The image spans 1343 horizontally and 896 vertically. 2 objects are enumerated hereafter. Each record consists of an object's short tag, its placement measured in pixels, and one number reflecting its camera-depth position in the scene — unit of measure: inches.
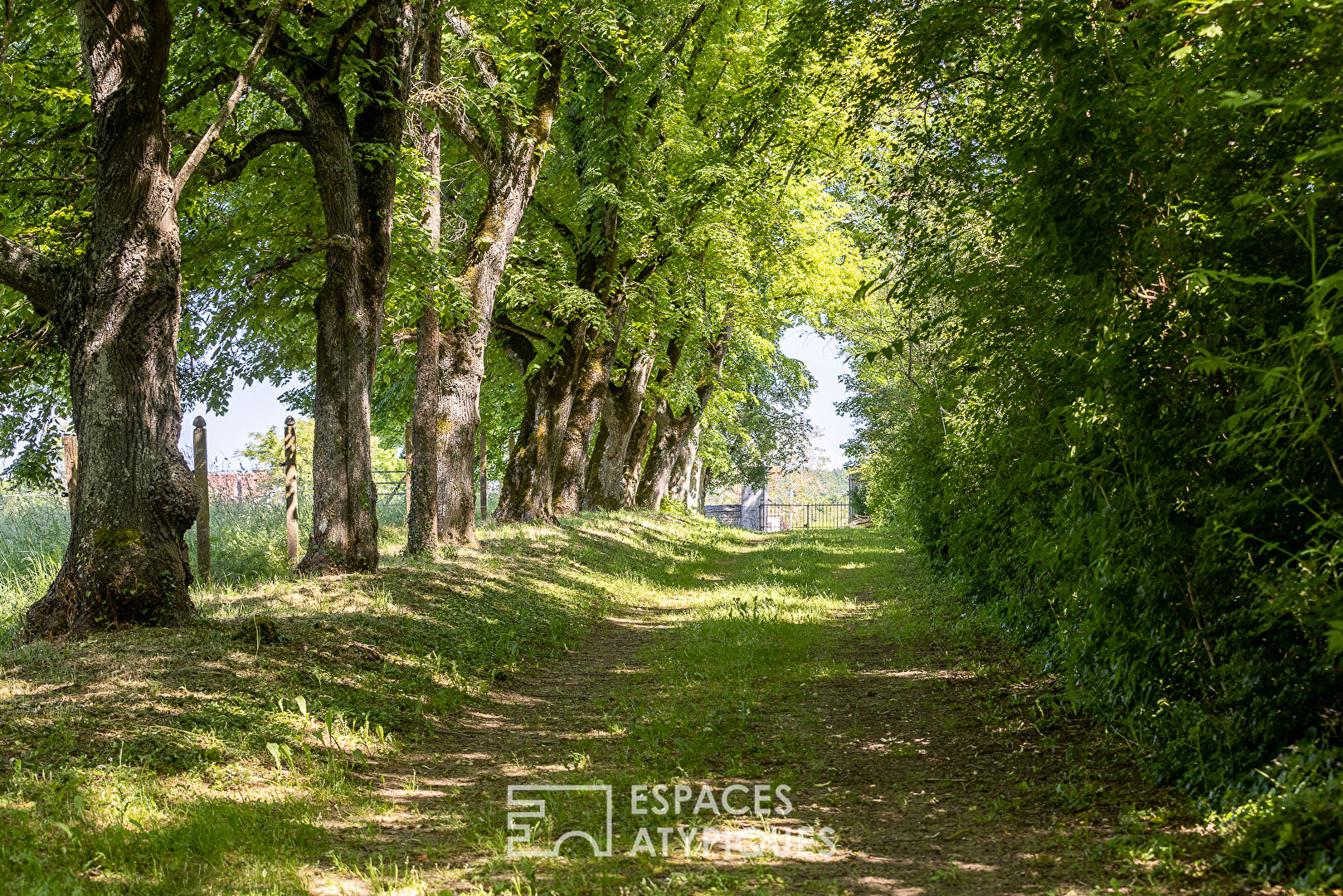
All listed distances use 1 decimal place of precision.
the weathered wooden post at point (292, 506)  542.9
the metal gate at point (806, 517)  2896.2
